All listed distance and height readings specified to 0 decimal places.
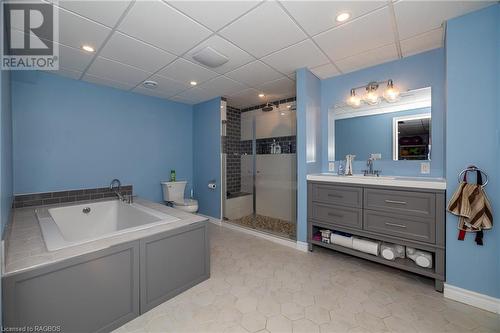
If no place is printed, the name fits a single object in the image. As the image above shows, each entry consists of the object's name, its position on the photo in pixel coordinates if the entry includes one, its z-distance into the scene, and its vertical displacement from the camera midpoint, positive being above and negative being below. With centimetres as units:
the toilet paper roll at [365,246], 214 -87
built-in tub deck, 114 -74
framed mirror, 226 +44
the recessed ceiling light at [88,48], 200 +118
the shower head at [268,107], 387 +111
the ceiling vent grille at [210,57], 209 +117
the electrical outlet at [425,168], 222 -4
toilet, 348 -56
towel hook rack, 158 -7
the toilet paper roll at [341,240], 231 -88
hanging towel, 152 -34
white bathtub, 218 -63
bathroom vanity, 180 -49
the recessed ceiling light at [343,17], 161 +119
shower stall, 361 -4
